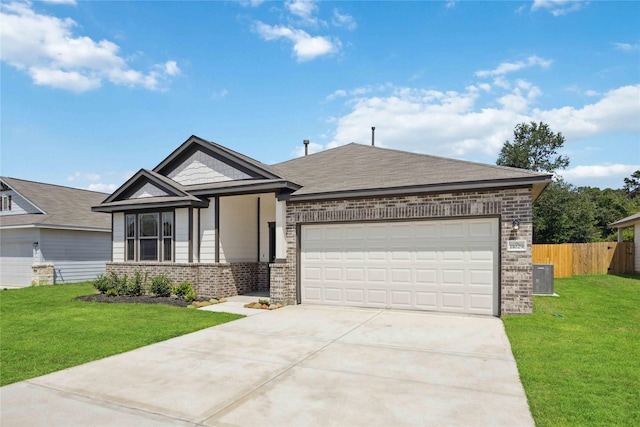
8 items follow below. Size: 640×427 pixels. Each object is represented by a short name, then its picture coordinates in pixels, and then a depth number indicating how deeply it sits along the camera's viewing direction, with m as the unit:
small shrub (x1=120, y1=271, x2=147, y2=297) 13.53
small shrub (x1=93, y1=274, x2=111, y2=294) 13.87
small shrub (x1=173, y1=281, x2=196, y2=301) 12.59
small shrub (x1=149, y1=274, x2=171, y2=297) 13.09
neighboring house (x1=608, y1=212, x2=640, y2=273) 20.44
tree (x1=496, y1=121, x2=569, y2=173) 38.31
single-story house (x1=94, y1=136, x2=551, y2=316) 9.67
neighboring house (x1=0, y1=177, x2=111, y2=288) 19.34
